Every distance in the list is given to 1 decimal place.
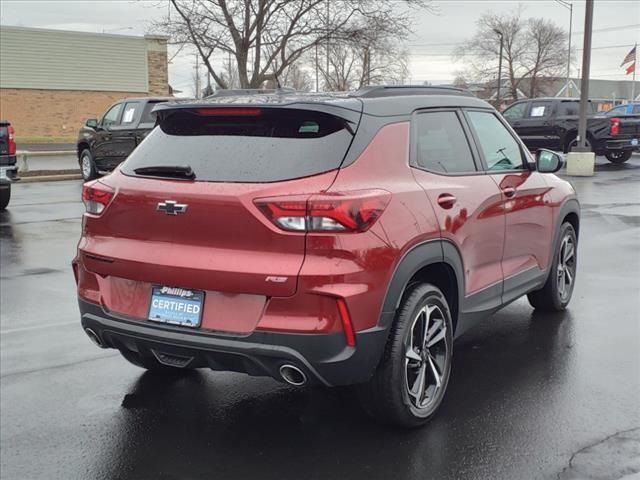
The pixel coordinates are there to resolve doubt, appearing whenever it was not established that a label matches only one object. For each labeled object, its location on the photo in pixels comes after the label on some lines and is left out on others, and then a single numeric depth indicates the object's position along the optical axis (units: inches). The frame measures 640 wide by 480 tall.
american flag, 1655.3
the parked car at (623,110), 897.8
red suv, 133.1
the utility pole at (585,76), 726.5
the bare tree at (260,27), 860.6
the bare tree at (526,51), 2913.4
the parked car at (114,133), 667.4
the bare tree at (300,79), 2581.2
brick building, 1565.0
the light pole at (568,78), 2246.3
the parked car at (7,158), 476.1
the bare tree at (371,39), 877.2
